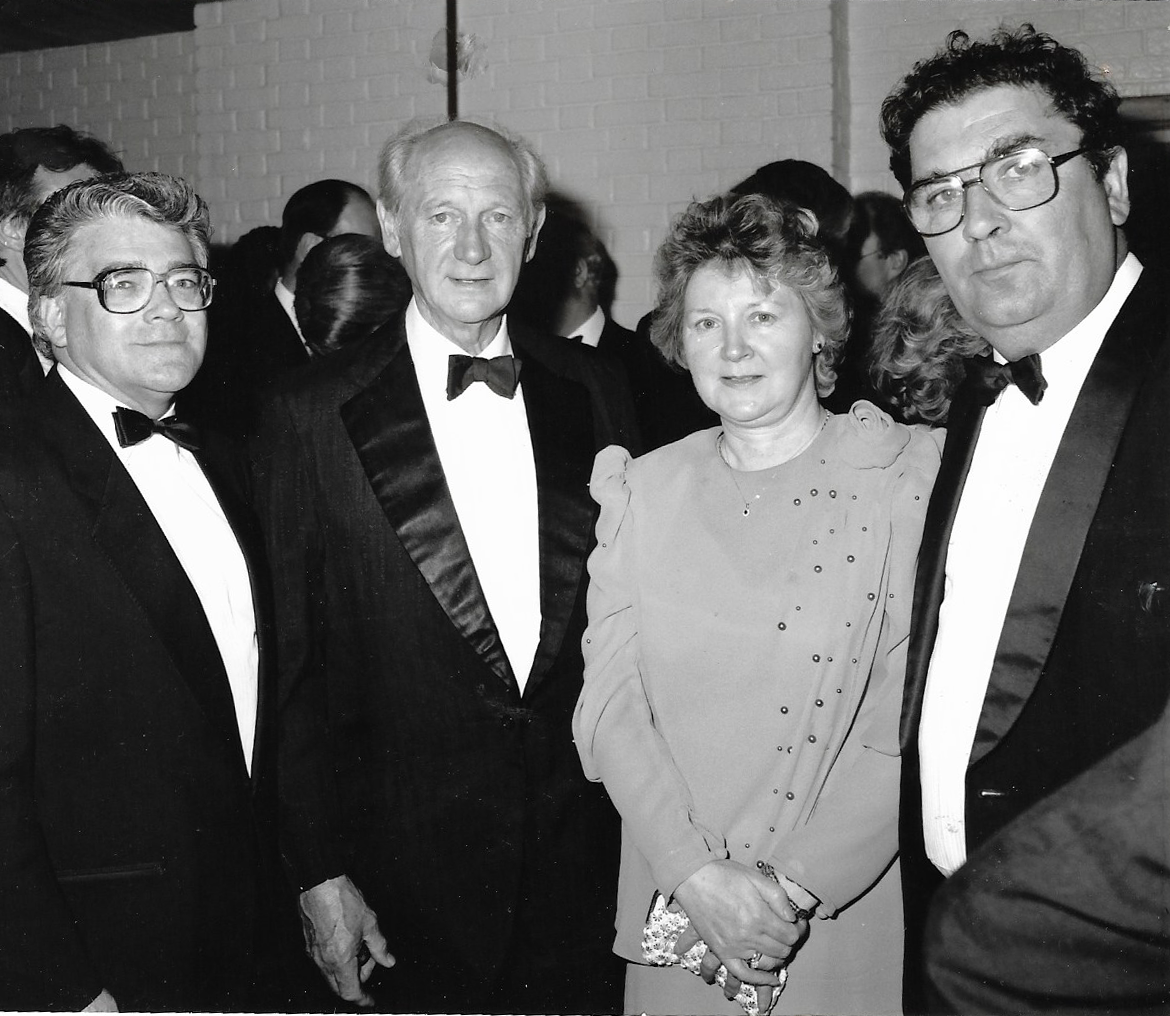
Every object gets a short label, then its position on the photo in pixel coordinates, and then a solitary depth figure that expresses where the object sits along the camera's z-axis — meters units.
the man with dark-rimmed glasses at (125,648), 1.64
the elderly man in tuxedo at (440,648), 2.07
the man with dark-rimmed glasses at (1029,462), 1.46
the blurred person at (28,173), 2.64
